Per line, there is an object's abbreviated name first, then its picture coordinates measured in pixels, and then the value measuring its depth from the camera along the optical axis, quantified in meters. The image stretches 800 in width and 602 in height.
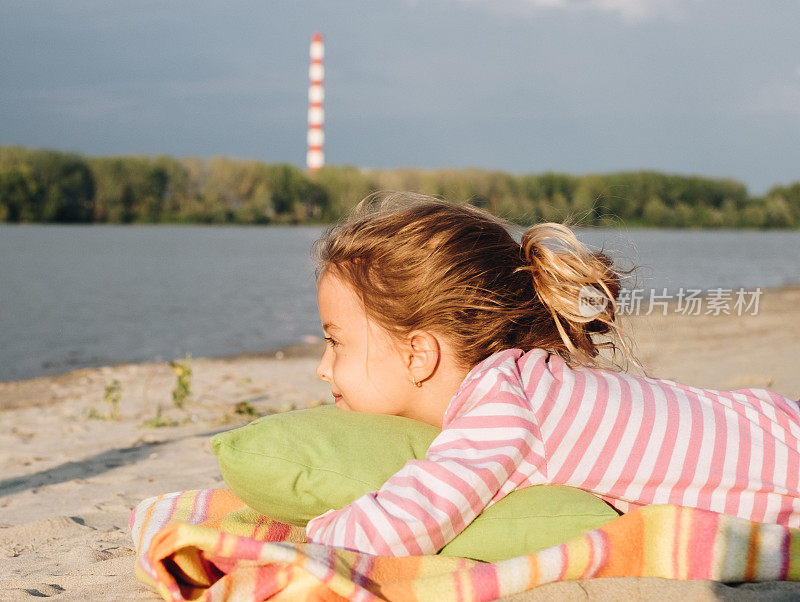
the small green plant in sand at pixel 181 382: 5.16
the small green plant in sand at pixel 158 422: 4.86
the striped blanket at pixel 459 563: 1.59
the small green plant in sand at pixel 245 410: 5.03
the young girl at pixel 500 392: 1.71
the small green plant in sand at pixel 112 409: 5.27
